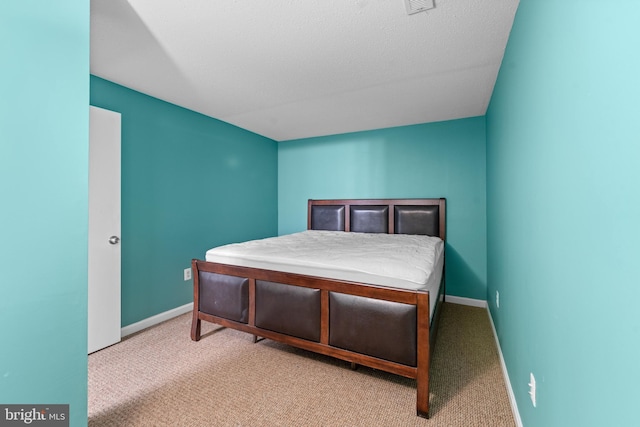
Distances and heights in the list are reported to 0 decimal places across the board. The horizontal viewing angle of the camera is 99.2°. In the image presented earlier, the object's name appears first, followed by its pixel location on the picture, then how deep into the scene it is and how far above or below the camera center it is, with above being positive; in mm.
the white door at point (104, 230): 2211 -128
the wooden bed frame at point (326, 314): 1560 -684
